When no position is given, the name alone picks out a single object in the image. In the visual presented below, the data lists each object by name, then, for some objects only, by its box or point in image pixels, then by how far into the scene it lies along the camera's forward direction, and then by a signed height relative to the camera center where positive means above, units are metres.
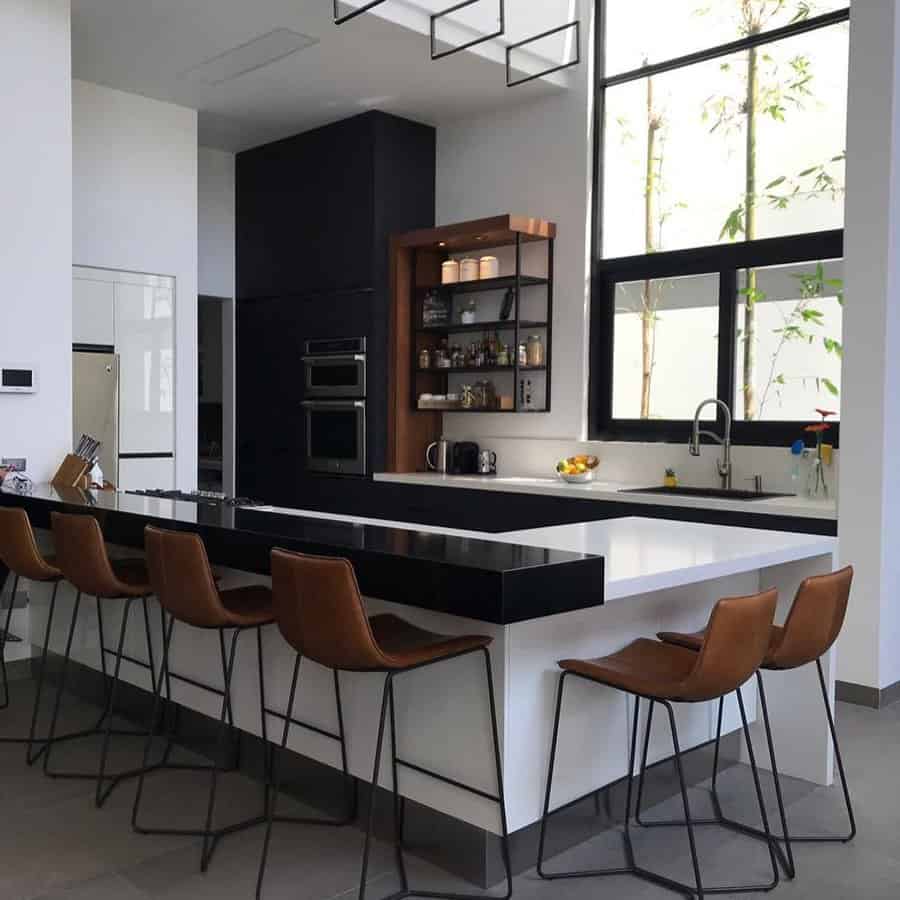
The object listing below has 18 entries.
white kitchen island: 2.44 -0.76
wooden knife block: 4.26 -0.28
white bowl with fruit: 5.29 -0.30
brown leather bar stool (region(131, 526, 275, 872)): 2.64 -0.52
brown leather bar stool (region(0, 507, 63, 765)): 3.47 -0.52
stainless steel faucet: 4.81 -0.16
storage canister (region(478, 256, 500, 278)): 5.71 +0.85
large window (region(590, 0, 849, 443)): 4.68 +1.03
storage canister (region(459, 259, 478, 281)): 5.80 +0.84
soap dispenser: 4.49 -0.23
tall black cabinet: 6.04 +0.97
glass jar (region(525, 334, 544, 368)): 5.72 +0.35
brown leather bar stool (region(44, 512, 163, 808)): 3.08 -0.53
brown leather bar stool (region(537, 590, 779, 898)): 2.25 -0.63
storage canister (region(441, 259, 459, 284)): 5.89 +0.84
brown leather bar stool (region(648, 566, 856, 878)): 2.54 -0.58
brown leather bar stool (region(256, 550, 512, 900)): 2.20 -0.52
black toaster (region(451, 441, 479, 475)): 6.04 -0.29
